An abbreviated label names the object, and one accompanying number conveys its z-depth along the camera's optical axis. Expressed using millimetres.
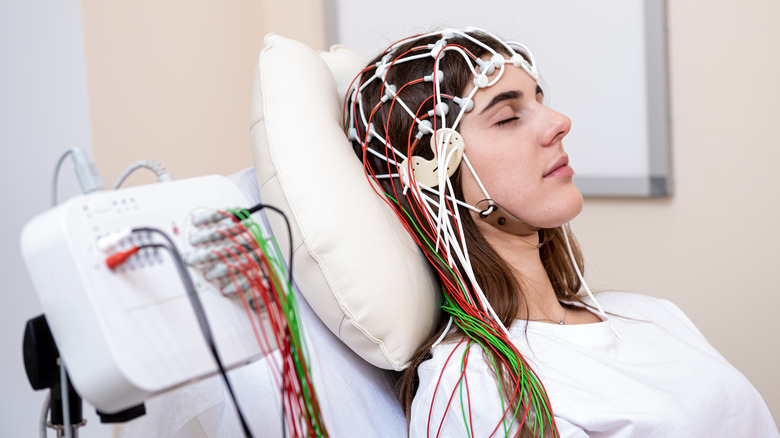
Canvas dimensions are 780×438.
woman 957
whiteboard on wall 1697
